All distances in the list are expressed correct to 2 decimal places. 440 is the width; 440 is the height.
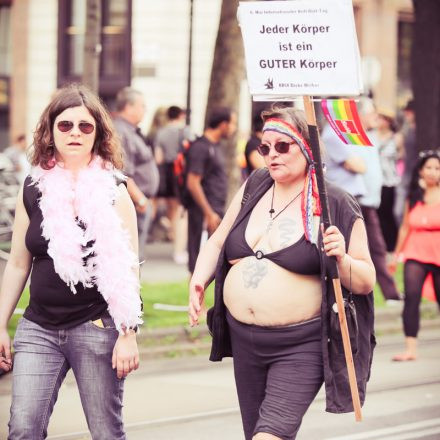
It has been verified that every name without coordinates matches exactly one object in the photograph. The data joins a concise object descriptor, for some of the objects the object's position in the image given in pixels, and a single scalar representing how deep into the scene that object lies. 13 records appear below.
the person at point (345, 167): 11.30
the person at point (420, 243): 9.48
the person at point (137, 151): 9.96
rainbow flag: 4.86
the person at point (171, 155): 15.42
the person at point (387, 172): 15.16
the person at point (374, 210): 11.72
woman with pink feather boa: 4.67
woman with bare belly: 4.72
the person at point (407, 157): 15.94
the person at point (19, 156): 20.16
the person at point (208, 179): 11.09
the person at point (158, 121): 16.19
